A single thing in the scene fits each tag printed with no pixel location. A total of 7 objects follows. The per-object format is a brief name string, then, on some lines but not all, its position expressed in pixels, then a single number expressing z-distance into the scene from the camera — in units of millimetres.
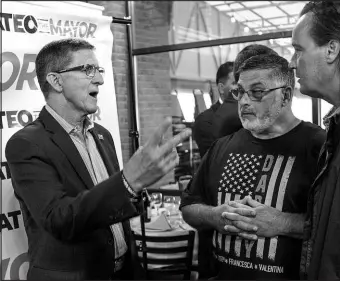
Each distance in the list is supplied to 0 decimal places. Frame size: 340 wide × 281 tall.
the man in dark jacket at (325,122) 1357
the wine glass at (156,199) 4259
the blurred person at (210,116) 3254
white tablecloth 3266
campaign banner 2109
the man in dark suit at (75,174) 1297
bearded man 1660
